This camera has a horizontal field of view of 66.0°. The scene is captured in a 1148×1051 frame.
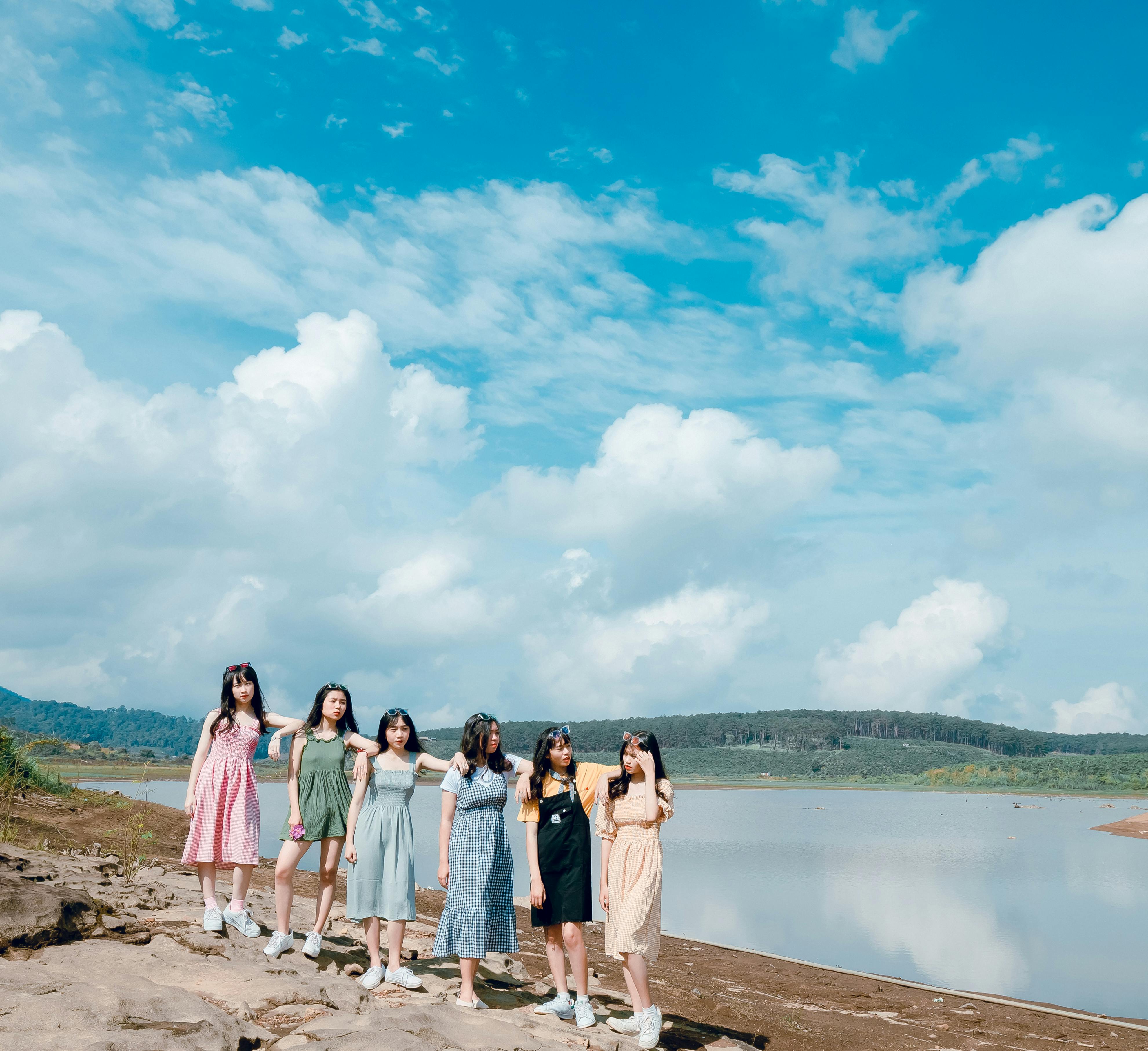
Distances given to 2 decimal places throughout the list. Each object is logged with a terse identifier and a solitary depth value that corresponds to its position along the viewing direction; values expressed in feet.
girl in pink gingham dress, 21.54
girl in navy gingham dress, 20.07
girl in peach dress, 19.54
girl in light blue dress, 20.49
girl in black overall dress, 19.94
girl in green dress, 21.27
